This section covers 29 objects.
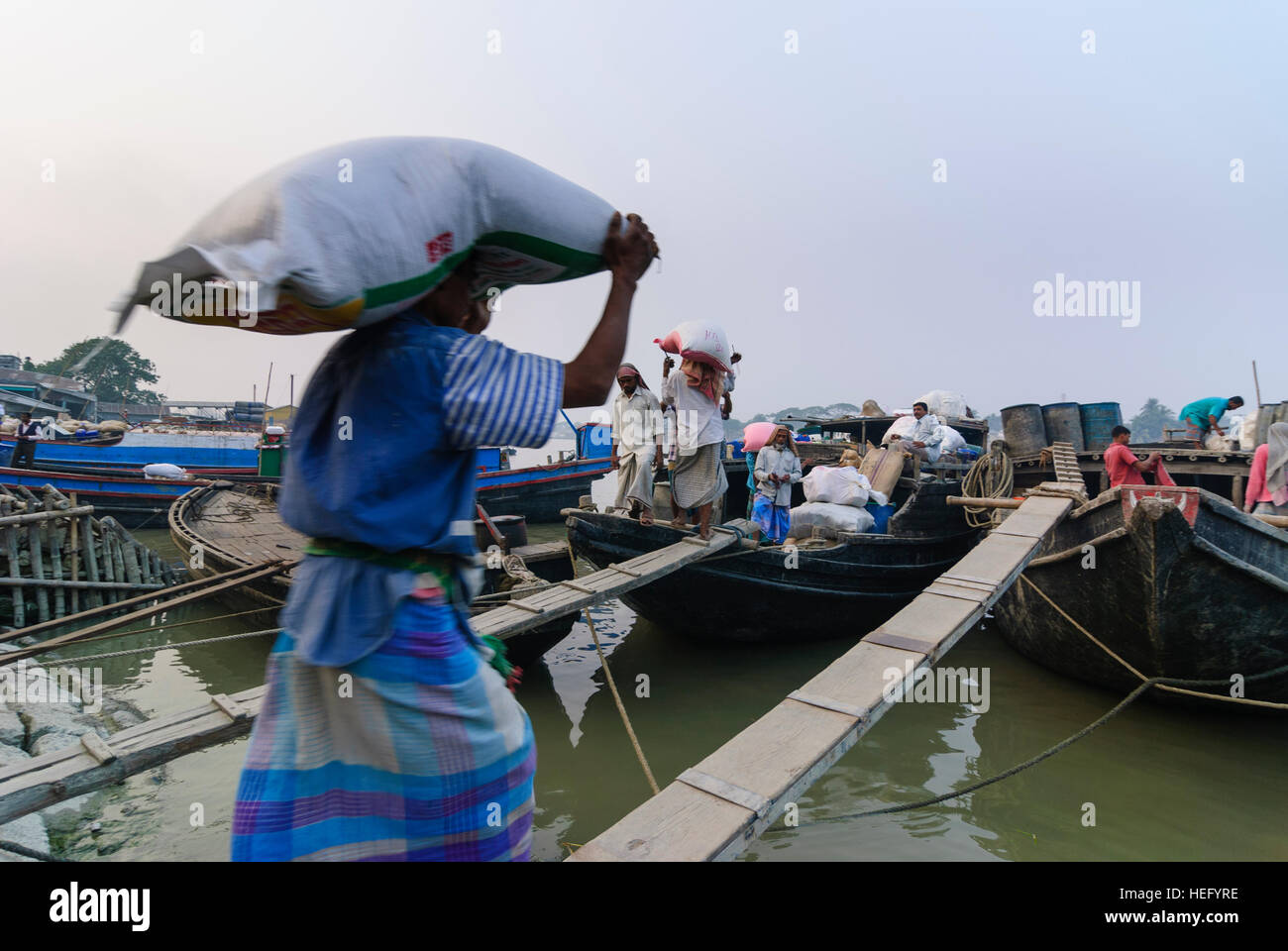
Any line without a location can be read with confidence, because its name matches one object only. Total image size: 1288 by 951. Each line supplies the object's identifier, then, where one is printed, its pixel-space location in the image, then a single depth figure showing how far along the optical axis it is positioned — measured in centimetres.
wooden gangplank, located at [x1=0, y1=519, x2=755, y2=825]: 217
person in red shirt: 702
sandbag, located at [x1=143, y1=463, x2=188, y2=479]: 1587
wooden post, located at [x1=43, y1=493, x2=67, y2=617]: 725
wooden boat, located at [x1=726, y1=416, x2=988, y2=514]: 963
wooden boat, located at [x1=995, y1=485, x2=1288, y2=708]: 445
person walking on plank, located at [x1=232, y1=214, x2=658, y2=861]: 105
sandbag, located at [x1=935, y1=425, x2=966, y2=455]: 955
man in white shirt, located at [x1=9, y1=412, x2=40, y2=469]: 1478
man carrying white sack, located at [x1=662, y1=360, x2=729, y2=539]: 535
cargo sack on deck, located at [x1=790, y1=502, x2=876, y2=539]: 699
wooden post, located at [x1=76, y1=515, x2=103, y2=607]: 753
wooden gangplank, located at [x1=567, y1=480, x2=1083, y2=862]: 181
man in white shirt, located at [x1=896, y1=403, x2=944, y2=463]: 888
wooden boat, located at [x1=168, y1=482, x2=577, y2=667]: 541
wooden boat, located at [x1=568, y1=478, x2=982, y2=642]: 596
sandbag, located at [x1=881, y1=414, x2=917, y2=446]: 925
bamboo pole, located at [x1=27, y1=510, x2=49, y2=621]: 705
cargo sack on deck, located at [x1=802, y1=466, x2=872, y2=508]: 734
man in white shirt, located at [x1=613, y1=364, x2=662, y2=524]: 616
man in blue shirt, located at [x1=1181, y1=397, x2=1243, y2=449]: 989
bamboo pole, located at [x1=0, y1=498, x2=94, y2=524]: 669
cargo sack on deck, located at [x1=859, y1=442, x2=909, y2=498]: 828
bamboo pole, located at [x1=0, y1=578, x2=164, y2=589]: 684
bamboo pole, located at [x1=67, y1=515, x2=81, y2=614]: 743
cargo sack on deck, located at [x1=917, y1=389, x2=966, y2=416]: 1239
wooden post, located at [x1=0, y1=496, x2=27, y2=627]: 691
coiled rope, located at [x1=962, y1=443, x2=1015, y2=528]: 751
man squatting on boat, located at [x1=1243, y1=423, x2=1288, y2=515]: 636
